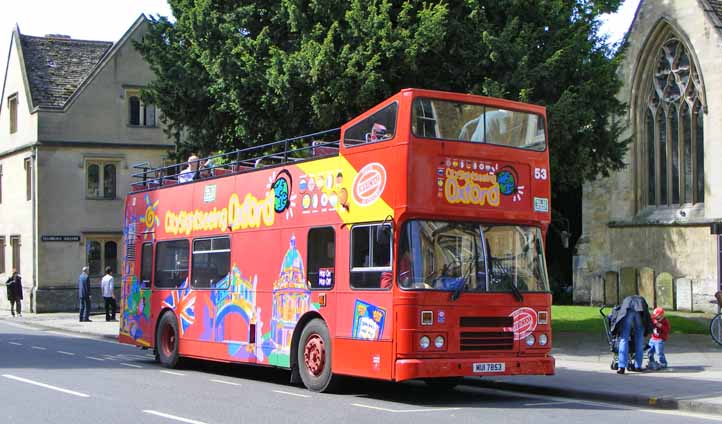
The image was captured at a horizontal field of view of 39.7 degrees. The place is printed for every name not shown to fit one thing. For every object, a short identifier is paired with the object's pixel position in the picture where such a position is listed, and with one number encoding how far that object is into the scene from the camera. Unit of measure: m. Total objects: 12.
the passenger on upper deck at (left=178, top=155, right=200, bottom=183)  19.08
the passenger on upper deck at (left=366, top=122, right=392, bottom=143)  13.41
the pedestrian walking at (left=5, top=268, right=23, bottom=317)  38.09
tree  20.94
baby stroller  17.02
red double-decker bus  12.85
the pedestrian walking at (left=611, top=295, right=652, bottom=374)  16.69
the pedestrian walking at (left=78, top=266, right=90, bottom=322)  34.47
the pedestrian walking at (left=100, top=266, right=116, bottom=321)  34.47
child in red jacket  17.06
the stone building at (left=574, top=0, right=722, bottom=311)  34.50
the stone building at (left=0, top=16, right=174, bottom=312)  42.25
